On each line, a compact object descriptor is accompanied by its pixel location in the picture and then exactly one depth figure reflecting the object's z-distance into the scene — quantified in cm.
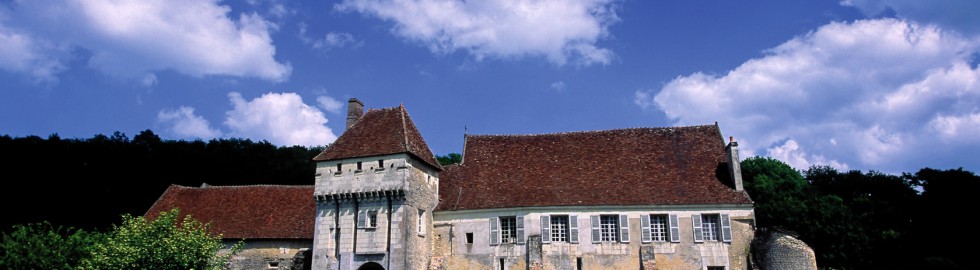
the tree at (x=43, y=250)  2709
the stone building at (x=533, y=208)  2698
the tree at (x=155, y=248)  2434
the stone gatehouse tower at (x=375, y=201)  2714
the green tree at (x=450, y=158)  5557
